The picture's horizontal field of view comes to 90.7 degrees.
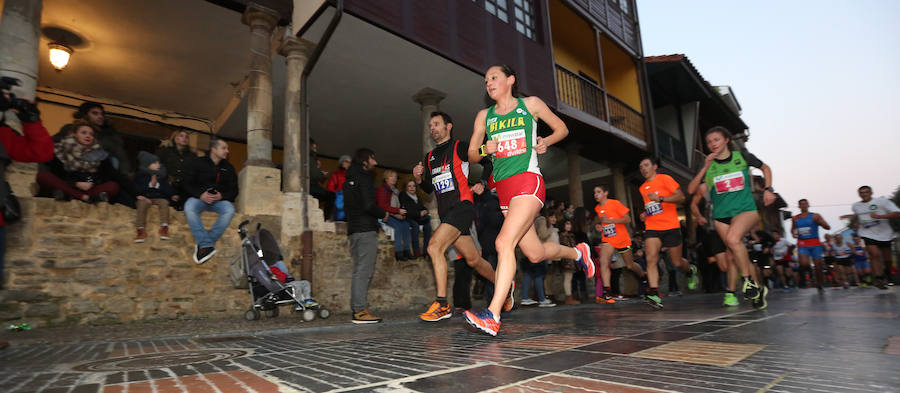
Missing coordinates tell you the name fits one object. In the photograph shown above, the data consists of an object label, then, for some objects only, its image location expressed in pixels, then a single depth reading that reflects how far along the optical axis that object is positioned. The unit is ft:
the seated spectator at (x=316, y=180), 26.22
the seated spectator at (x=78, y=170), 16.08
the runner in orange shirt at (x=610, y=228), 23.86
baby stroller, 17.60
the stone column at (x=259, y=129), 21.70
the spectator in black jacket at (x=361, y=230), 16.51
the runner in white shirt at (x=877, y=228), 26.50
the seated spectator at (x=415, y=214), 24.93
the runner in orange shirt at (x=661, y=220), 18.83
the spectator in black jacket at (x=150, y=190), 17.35
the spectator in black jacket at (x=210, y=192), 18.67
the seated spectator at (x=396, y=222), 24.16
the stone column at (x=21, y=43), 16.66
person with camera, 11.85
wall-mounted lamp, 25.26
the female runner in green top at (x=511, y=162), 10.03
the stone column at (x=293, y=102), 23.94
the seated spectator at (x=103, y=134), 18.75
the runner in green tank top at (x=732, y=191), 15.39
